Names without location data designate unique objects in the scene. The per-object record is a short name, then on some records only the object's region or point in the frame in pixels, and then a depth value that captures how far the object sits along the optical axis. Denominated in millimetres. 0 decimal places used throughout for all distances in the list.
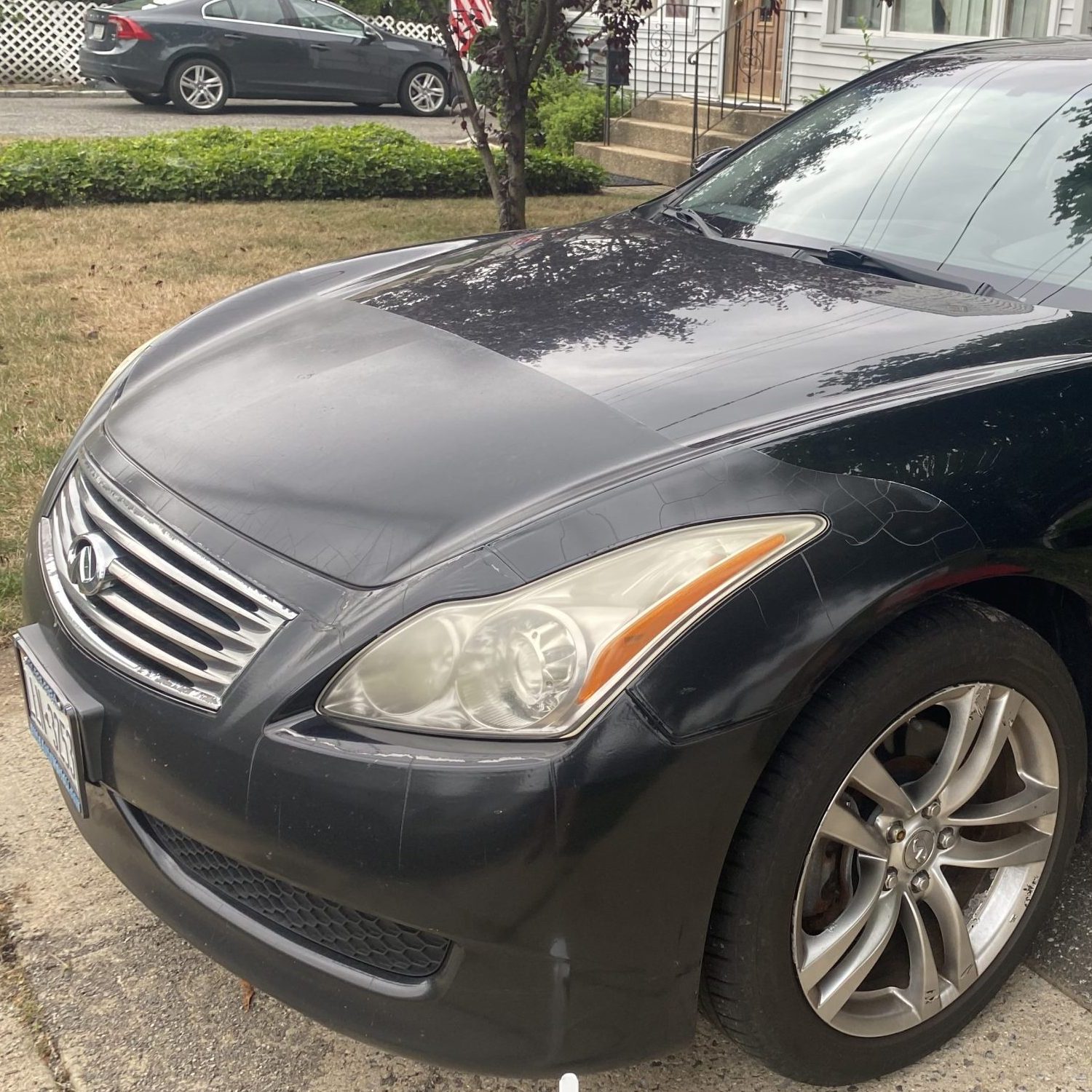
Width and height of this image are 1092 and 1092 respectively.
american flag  7977
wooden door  13859
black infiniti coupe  1624
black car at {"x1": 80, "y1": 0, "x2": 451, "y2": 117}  15578
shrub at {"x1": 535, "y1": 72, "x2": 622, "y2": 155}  13977
